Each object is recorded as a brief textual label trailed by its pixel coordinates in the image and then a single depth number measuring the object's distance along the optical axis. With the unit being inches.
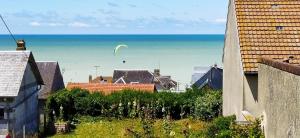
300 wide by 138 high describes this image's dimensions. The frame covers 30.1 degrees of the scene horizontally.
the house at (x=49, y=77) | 1686.5
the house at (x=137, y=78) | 2119.8
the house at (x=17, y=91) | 1069.8
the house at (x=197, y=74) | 2132.1
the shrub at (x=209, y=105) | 1259.7
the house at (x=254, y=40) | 813.2
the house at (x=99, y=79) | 2312.5
